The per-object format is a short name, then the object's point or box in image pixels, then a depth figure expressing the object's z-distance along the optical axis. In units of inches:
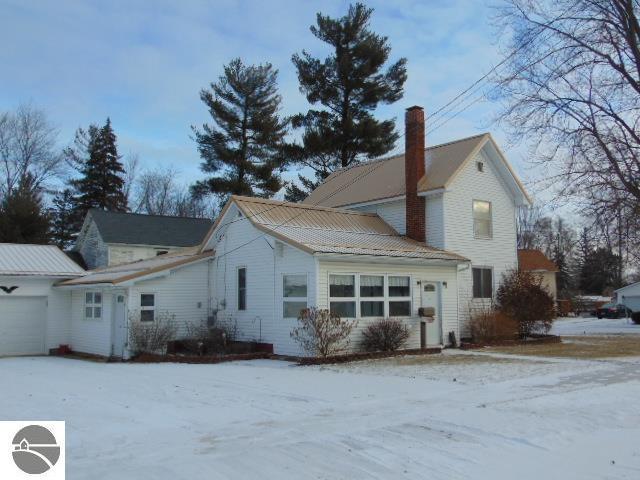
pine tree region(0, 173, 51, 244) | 1555.1
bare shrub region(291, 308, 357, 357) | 673.0
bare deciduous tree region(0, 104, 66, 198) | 1855.3
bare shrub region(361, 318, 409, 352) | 728.3
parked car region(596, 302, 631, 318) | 1961.1
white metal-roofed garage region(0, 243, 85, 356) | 879.1
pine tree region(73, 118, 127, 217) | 1979.6
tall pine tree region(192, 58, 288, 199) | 1672.0
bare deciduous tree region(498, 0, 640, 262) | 694.5
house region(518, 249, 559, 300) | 1893.5
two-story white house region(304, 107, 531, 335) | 893.2
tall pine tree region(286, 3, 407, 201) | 1588.3
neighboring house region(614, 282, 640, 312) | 1677.8
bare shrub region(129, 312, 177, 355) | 760.3
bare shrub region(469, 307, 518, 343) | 870.4
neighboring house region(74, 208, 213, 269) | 1401.3
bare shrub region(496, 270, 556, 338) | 919.7
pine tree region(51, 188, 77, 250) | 1972.2
